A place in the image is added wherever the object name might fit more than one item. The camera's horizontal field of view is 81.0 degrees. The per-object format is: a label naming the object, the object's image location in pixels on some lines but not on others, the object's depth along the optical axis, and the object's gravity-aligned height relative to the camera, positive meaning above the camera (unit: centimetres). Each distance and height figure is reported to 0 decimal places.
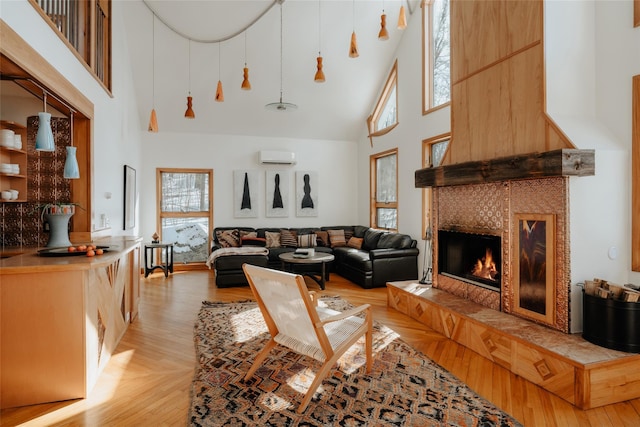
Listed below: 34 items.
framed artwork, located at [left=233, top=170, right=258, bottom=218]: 768 +39
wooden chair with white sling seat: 234 -78
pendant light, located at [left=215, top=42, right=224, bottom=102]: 515 +163
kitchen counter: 237 -75
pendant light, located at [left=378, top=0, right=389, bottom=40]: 418 +202
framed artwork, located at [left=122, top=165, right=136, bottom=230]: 561 +24
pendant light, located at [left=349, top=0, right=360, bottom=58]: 434 +190
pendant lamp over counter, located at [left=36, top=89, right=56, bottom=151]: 288 +61
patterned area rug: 226 -124
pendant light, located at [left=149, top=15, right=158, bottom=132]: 539 +229
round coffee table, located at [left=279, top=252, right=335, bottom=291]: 566 -71
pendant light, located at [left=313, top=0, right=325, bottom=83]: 462 +171
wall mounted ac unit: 769 +114
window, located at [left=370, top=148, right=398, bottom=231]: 693 +43
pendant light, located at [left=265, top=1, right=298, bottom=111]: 561 +161
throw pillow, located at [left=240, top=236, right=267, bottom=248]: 705 -54
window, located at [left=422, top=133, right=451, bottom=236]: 565 +80
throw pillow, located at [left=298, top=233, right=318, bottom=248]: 723 -55
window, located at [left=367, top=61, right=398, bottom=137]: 685 +198
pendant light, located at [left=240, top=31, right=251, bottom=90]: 493 +172
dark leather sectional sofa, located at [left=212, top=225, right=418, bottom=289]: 579 -81
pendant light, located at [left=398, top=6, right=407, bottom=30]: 421 +219
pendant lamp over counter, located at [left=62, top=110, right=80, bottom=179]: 338 +43
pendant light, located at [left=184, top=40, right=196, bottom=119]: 546 +147
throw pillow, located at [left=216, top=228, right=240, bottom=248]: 696 -47
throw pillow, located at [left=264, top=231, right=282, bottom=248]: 709 -50
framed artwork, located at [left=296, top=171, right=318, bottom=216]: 805 +42
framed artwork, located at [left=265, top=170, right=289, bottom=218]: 785 +43
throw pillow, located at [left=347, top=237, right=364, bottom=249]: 707 -58
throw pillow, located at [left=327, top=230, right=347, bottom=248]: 739 -51
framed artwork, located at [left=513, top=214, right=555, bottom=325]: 301 -46
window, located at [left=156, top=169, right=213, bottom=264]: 749 +4
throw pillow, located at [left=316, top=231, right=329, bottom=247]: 746 -51
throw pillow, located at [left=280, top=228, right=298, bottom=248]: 713 -50
